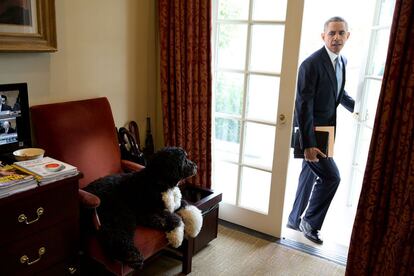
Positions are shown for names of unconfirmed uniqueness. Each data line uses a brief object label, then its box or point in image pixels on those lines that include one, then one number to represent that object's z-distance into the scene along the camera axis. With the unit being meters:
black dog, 1.89
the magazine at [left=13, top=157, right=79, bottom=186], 1.59
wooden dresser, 1.49
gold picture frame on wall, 1.82
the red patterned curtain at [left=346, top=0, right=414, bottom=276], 1.82
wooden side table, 2.36
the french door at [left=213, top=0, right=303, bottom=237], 2.39
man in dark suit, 2.59
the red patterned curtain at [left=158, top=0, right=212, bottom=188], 2.49
